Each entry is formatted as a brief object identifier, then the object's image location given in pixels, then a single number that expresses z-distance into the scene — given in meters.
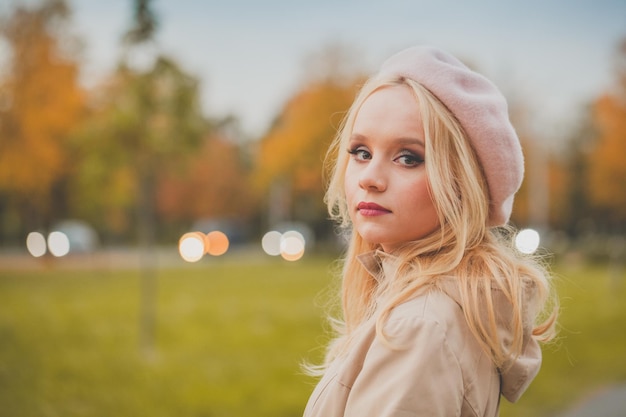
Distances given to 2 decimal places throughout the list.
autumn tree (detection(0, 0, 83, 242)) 19.12
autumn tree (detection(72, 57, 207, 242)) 8.05
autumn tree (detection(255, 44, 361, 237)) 28.70
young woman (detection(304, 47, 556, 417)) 1.42
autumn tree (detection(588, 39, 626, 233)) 14.19
